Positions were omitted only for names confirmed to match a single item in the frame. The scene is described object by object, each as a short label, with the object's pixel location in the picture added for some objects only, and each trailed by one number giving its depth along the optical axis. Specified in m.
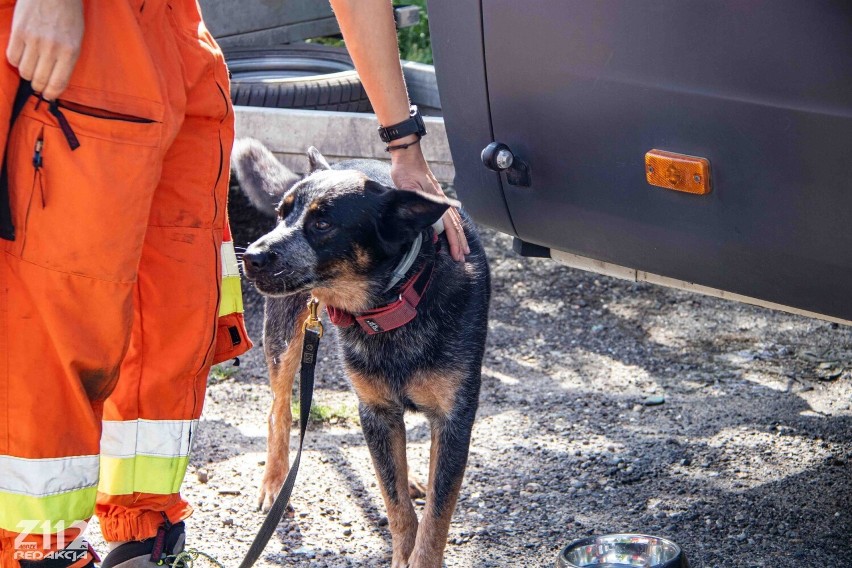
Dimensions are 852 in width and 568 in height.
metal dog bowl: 2.47
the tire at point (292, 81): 4.83
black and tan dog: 2.79
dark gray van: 2.17
